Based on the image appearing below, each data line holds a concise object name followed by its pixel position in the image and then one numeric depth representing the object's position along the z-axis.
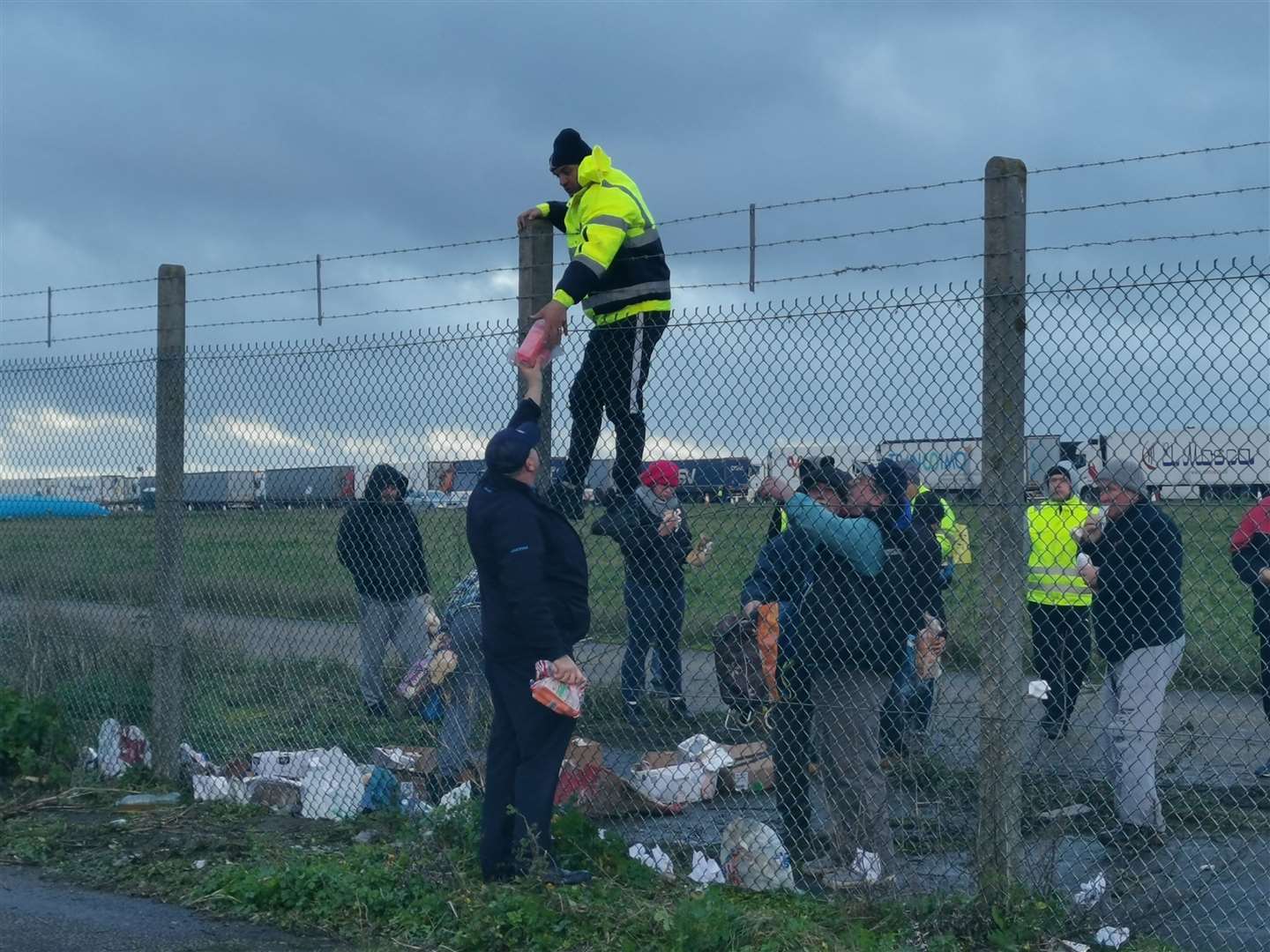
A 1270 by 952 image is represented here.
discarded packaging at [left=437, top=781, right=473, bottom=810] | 6.15
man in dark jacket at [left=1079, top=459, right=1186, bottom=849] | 5.38
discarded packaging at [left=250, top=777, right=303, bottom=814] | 6.98
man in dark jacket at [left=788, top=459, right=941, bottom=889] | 5.43
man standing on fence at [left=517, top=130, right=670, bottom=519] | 5.70
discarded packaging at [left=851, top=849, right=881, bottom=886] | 5.27
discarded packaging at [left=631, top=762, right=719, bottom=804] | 6.39
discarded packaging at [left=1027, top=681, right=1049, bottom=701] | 5.11
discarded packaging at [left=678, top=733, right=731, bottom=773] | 6.65
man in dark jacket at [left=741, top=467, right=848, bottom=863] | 5.73
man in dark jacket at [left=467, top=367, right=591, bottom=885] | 5.29
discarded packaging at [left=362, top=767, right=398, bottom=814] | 6.68
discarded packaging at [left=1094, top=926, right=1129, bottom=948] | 4.83
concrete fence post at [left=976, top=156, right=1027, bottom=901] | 4.96
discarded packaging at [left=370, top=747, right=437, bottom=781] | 6.76
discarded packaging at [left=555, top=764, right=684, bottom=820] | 6.23
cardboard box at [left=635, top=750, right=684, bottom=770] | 6.52
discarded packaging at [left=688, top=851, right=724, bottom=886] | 5.63
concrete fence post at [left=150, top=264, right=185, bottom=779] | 7.54
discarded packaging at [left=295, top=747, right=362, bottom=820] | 6.75
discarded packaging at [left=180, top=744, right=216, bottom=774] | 7.51
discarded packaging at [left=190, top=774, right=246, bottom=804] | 7.12
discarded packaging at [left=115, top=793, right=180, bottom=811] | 7.11
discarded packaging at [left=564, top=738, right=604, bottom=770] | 6.30
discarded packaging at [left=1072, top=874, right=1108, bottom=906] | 4.97
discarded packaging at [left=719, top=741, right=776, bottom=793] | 6.70
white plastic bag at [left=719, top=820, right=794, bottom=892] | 5.51
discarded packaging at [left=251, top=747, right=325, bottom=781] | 7.26
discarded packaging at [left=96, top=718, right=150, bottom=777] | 7.67
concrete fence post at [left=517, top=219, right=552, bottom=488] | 6.24
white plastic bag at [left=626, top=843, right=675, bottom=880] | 5.71
